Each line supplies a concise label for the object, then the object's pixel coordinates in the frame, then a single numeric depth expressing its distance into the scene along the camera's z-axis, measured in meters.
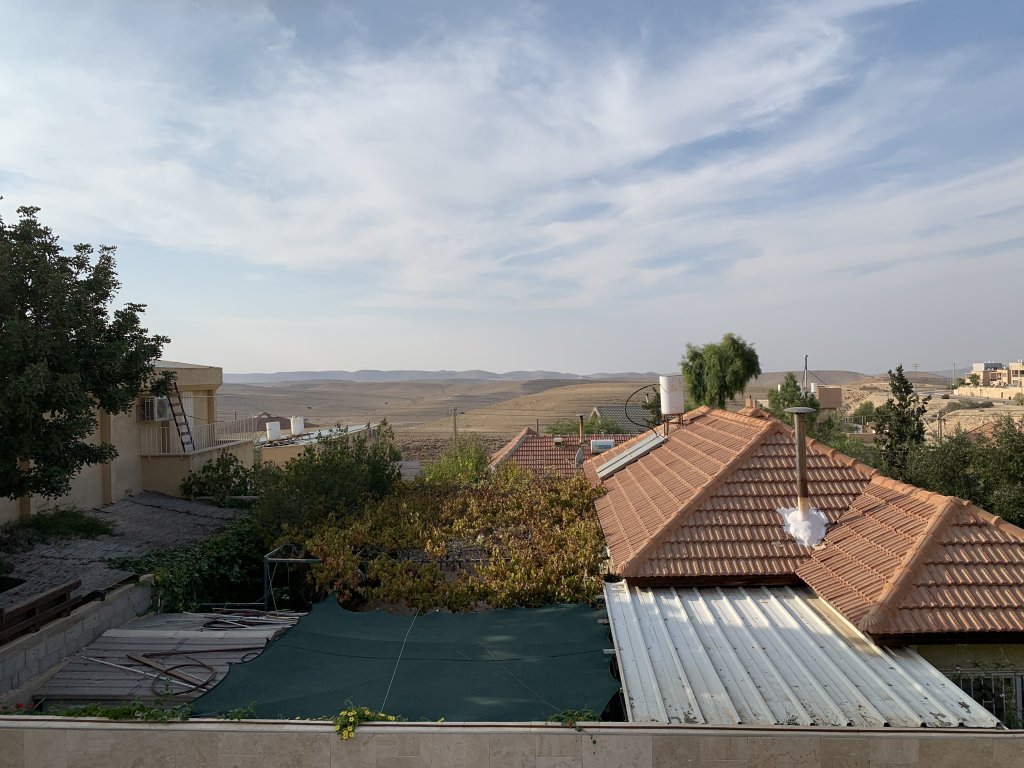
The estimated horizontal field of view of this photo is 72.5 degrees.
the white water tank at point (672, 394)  15.04
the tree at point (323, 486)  13.88
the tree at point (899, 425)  23.52
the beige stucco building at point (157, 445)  17.88
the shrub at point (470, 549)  9.58
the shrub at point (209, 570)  12.04
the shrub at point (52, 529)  13.23
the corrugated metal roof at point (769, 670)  5.48
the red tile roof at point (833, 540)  6.88
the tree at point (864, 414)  64.44
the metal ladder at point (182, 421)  21.42
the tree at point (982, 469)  14.97
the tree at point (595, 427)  49.16
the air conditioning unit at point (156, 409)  20.35
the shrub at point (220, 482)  20.73
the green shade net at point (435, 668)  6.34
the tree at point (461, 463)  27.87
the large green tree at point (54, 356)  10.52
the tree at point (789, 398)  41.50
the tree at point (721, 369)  40.28
